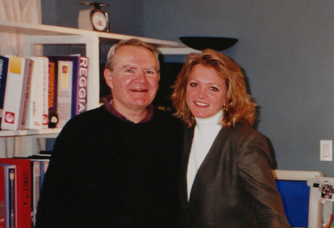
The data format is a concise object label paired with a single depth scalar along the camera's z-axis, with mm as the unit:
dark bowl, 2660
